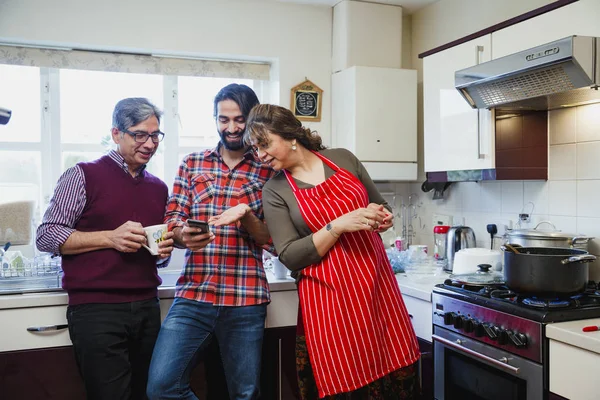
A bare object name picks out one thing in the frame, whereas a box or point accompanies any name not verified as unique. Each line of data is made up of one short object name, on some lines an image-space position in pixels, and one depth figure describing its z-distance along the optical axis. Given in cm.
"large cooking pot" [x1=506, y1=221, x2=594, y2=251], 224
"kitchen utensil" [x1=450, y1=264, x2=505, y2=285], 229
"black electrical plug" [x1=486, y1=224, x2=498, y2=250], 285
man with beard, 193
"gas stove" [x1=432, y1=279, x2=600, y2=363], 185
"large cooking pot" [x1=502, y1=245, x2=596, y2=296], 192
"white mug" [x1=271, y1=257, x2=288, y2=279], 261
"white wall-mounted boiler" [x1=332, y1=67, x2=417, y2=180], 317
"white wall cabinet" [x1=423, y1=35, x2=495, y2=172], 254
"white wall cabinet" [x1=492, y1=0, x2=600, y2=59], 200
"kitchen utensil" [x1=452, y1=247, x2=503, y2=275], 254
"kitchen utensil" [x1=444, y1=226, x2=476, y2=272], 284
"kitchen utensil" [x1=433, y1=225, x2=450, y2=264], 317
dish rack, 234
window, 310
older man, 192
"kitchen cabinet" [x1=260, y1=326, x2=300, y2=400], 249
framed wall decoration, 339
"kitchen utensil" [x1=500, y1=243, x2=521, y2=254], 203
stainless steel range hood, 193
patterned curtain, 300
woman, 180
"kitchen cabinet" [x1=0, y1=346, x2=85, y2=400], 219
